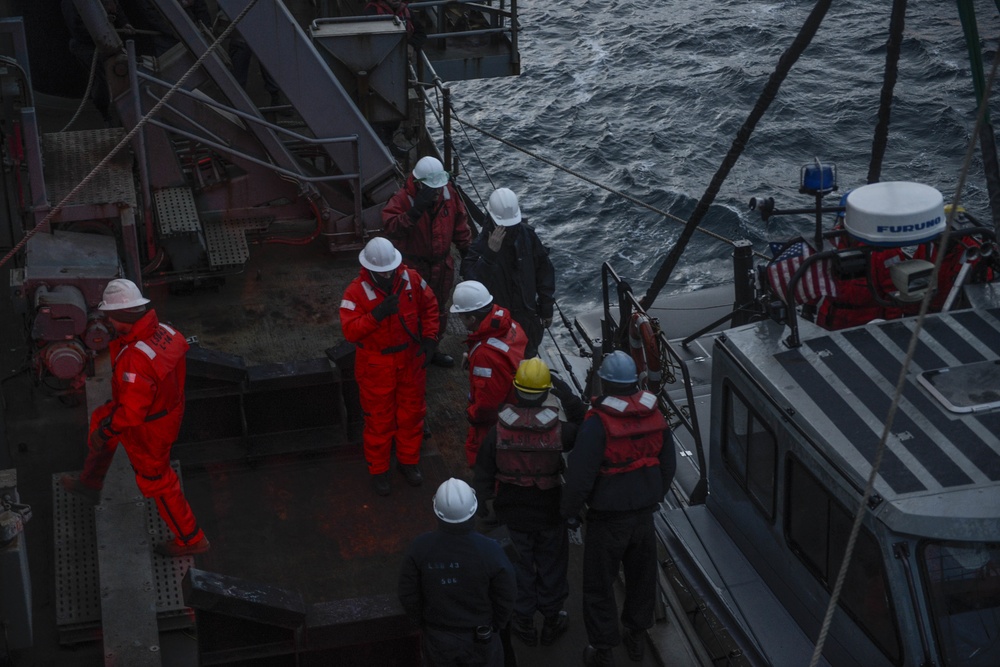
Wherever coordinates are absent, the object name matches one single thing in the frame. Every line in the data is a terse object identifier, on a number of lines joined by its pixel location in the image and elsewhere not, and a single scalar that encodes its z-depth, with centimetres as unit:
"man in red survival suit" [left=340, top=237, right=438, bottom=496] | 716
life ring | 784
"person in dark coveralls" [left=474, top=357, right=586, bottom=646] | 600
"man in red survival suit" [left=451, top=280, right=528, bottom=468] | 691
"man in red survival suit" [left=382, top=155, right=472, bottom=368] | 849
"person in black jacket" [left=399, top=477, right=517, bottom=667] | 526
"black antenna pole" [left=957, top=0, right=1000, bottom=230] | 601
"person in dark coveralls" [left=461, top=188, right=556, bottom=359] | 819
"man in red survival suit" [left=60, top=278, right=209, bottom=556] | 650
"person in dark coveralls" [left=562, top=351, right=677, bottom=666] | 579
